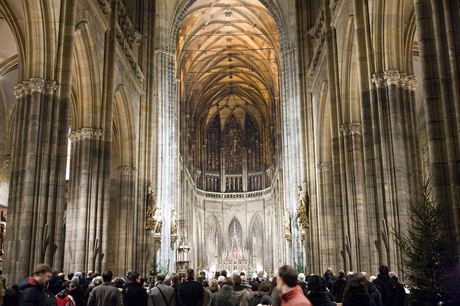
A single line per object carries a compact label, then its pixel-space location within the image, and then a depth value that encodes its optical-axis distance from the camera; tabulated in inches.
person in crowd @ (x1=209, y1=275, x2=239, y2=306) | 353.4
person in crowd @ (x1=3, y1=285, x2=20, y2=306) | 279.1
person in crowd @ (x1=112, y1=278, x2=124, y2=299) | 397.7
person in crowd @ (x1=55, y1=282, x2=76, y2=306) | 346.6
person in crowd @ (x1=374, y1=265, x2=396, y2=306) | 405.7
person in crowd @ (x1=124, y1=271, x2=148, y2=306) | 374.3
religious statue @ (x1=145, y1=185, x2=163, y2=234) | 1059.9
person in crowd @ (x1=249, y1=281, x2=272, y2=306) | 340.5
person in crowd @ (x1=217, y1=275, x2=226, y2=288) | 375.4
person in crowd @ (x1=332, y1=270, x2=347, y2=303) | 513.0
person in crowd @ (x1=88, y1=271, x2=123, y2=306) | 342.0
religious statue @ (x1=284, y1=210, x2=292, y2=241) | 1327.5
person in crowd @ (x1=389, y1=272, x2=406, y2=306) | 406.6
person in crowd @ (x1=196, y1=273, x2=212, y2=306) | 434.0
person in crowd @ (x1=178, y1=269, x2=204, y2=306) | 406.6
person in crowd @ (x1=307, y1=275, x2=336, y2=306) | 261.3
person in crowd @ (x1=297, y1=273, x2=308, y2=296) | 325.4
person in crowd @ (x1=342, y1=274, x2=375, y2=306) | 250.7
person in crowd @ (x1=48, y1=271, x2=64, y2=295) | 346.2
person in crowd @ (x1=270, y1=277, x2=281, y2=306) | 219.4
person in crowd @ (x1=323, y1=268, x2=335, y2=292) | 601.4
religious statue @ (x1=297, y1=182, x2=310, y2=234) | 1062.4
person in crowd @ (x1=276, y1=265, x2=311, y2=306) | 172.8
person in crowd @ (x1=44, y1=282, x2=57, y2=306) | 247.5
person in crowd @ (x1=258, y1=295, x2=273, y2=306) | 319.7
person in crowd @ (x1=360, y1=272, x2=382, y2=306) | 355.6
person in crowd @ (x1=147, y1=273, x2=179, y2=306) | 379.9
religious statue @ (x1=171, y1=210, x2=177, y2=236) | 1379.2
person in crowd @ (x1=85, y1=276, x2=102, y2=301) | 403.9
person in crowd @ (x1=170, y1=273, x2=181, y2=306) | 435.0
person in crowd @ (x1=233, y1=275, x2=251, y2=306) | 367.9
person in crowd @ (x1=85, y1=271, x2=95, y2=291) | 500.1
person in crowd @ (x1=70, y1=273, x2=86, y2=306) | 418.3
